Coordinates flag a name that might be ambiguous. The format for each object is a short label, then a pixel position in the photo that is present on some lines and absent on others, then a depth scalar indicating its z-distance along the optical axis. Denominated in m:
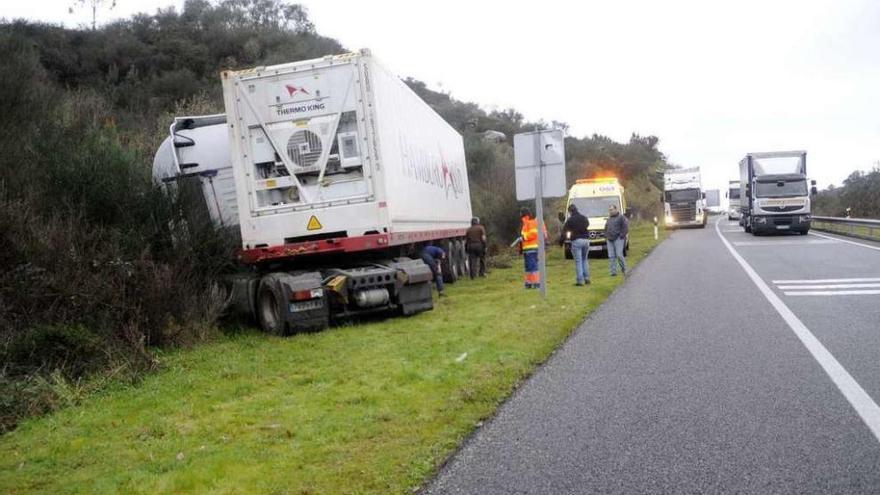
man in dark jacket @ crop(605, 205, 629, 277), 17.02
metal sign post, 12.75
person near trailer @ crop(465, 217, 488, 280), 19.12
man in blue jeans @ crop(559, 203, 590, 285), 15.59
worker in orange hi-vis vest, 15.69
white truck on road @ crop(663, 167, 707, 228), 45.41
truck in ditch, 11.25
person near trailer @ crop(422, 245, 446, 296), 14.77
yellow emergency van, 24.83
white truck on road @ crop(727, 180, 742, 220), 60.31
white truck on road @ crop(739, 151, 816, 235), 31.08
